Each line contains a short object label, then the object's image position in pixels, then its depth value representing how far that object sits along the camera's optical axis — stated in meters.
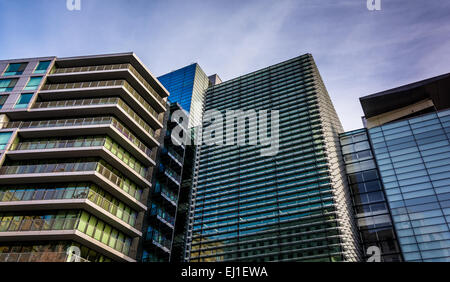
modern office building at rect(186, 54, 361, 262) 38.97
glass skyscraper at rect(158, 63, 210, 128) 76.50
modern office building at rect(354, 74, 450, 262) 40.66
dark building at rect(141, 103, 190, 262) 34.97
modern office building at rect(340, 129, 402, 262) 44.71
